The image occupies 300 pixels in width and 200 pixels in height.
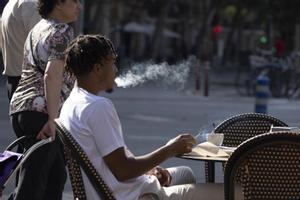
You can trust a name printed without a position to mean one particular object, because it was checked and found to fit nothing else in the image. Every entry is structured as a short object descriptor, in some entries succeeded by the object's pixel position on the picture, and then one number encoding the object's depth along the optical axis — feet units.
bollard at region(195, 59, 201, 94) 121.46
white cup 23.78
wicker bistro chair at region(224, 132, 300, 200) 19.65
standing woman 25.68
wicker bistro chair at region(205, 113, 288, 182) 26.28
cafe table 22.19
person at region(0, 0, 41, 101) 28.99
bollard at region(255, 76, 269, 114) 68.30
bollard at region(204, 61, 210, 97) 114.57
